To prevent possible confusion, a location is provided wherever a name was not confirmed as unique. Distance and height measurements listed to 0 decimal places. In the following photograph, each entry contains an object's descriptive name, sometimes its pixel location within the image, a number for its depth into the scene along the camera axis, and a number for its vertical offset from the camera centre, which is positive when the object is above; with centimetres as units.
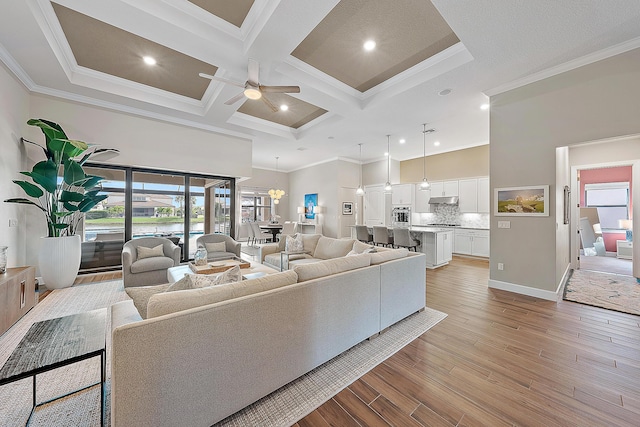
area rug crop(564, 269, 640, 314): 334 -122
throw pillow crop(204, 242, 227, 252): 494 -69
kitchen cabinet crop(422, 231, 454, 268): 561 -79
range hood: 738 +43
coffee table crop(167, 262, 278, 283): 337 -89
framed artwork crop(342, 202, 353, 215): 884 +21
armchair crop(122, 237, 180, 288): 381 -83
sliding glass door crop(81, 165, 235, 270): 495 +5
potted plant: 344 +23
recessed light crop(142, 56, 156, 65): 343 +221
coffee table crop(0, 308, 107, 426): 116 -74
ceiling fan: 288 +153
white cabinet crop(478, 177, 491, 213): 675 +55
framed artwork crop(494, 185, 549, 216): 365 +22
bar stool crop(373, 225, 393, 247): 598 -56
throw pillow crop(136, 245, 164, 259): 416 -68
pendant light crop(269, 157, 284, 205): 944 +80
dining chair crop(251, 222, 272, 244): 859 -67
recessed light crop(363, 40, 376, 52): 306 +217
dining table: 924 -57
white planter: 373 -76
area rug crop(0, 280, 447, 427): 153 -130
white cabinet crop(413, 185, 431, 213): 808 +48
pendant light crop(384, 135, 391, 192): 659 +164
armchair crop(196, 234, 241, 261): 486 -66
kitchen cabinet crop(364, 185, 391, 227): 879 +29
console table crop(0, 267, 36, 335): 253 -95
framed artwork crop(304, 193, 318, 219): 955 +38
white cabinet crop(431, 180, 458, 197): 750 +82
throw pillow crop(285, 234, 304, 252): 480 -61
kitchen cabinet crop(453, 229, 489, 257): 660 -80
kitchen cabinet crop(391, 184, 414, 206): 843 +70
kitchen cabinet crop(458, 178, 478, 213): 704 +58
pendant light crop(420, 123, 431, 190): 581 +201
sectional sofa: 121 -82
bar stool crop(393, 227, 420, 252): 558 -59
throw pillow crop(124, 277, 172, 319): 156 -57
